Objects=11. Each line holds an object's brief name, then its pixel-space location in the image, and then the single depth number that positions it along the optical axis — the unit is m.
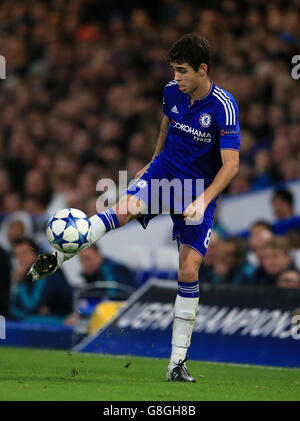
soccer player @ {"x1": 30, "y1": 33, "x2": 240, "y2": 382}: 6.67
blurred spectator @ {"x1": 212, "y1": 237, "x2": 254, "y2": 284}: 10.12
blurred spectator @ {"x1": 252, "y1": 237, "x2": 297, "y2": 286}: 9.62
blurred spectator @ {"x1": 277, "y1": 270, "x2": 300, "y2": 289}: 9.41
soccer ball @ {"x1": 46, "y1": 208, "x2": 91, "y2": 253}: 6.43
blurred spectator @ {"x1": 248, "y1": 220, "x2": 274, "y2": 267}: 10.26
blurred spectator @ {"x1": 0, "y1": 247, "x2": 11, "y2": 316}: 11.27
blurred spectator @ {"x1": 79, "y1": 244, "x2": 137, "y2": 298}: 11.17
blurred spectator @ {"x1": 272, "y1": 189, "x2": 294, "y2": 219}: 11.01
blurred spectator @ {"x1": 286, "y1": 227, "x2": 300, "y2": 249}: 10.62
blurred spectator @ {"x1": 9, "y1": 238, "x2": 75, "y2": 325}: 10.84
